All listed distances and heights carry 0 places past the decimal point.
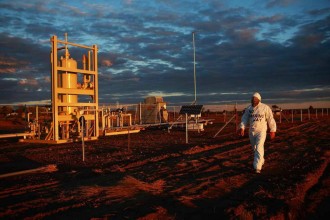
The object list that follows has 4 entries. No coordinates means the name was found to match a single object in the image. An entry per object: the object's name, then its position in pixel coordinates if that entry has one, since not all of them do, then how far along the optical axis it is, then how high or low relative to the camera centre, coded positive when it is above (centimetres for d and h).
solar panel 1900 -3
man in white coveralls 987 -46
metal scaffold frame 1886 +57
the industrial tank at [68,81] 1994 +164
